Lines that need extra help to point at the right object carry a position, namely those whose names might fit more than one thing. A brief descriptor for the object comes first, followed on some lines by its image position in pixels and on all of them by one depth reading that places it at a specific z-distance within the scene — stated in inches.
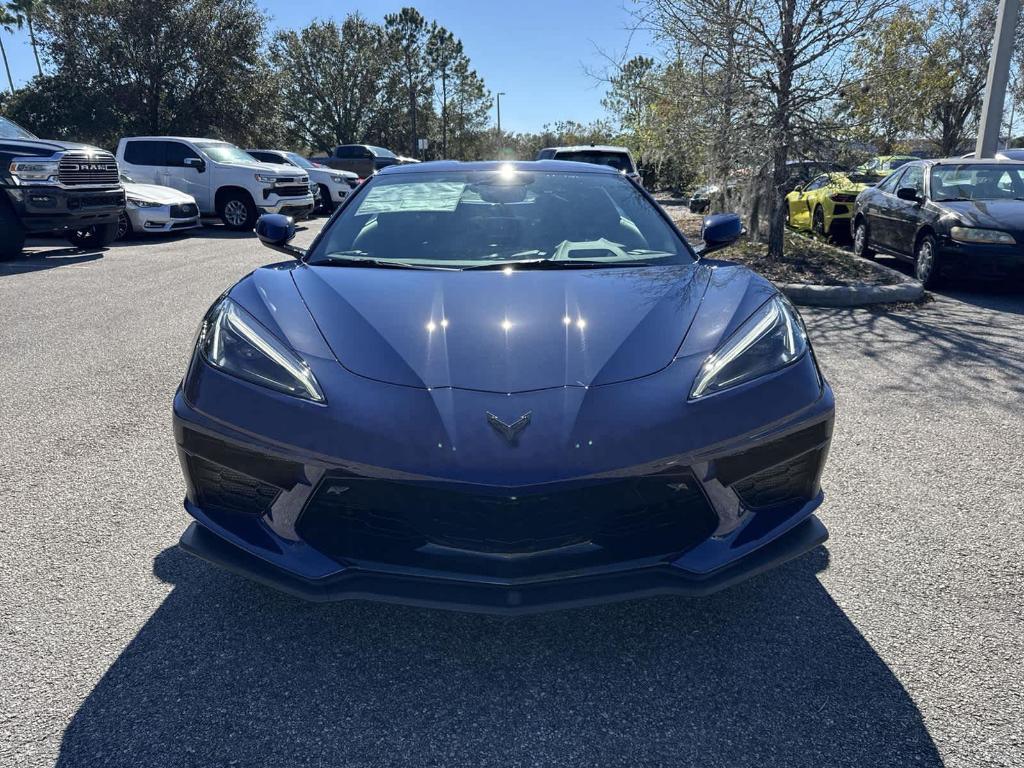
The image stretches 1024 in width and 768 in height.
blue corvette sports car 74.2
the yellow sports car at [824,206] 457.7
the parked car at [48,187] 371.9
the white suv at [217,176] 583.2
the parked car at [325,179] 747.4
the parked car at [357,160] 1035.3
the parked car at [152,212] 504.7
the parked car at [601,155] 484.4
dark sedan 298.4
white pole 407.5
